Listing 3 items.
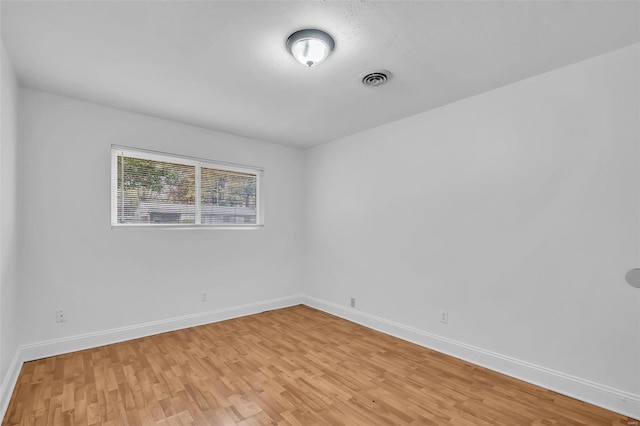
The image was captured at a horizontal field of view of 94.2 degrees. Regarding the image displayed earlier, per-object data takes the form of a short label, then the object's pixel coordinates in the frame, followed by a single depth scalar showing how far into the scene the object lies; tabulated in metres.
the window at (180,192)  3.37
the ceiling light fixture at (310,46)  1.94
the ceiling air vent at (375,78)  2.48
